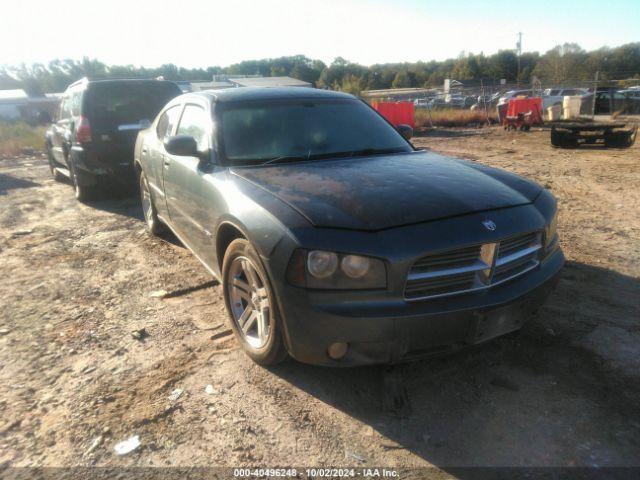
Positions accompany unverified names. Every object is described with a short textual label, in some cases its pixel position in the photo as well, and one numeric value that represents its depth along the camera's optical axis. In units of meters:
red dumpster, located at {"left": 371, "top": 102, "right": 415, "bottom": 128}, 18.75
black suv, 7.30
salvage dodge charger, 2.38
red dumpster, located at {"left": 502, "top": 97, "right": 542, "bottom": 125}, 18.70
